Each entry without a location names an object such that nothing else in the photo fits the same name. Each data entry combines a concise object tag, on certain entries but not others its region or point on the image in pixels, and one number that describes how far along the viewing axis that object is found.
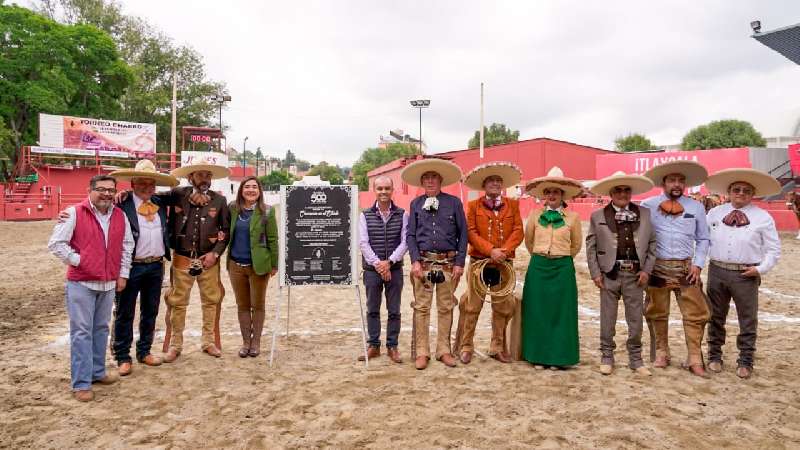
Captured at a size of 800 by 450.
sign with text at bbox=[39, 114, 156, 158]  28.92
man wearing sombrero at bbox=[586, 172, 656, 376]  4.82
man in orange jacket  5.09
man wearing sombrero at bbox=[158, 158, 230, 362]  5.12
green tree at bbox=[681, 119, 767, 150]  44.00
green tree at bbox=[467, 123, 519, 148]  58.53
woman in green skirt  4.93
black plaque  5.39
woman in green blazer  5.24
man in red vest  4.14
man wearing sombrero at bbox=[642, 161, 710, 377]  4.84
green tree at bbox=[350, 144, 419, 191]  84.48
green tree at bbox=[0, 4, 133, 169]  28.81
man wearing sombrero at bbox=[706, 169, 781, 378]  4.64
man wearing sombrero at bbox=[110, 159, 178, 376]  4.75
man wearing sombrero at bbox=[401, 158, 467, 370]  5.02
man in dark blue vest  5.12
